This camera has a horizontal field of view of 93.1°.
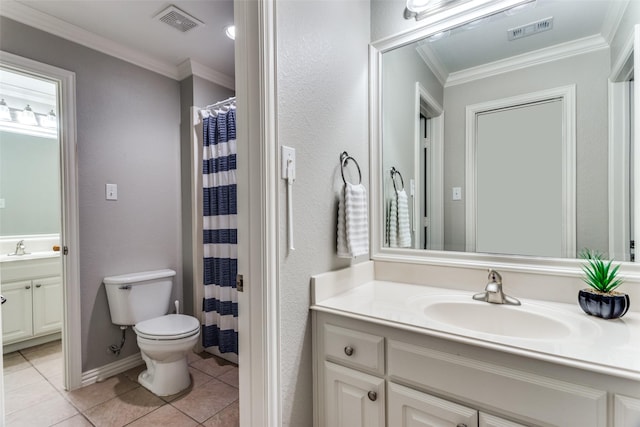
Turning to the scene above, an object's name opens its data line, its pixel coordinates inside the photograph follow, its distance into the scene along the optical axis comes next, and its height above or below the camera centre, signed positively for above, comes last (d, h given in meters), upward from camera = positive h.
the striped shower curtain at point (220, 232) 2.14 -0.15
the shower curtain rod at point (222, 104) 2.18 +0.79
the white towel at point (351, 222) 1.29 -0.05
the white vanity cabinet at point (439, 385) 0.73 -0.50
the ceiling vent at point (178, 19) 1.76 +1.16
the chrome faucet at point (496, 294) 1.15 -0.33
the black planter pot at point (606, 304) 0.95 -0.31
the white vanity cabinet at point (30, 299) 2.36 -0.72
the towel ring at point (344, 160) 1.38 +0.23
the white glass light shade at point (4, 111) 2.73 +0.92
